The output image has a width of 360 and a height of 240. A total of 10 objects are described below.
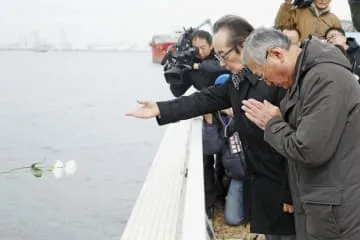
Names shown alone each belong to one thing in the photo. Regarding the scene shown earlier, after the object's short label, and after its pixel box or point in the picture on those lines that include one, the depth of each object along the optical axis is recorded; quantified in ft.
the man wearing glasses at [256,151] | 9.61
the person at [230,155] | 13.26
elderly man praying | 7.20
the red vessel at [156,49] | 164.09
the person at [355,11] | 11.13
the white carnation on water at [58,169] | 7.48
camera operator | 14.67
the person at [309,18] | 13.70
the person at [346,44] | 13.16
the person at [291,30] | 12.03
